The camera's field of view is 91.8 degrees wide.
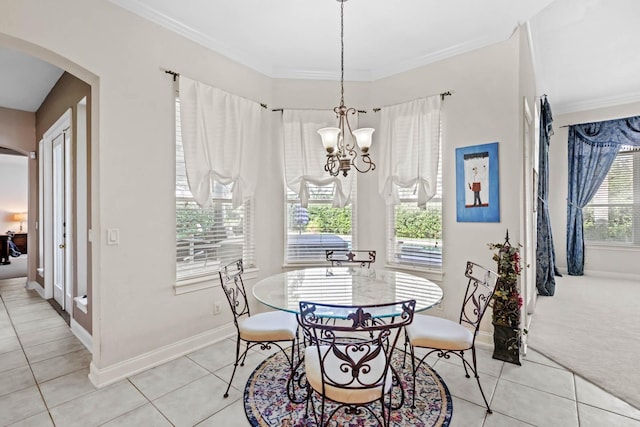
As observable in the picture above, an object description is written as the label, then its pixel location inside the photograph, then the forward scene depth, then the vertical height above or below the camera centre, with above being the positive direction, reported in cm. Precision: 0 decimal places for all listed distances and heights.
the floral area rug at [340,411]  191 -130
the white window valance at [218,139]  284 +71
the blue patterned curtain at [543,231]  462 -32
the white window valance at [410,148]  327 +69
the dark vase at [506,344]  262 -114
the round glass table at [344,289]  197 -57
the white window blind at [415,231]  336 -23
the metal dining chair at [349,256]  330 -51
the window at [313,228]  373 -20
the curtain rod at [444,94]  320 +121
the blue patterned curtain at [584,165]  561 +84
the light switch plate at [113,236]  238 -19
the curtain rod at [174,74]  271 +122
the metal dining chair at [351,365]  152 -82
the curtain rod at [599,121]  541 +162
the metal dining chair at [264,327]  218 -83
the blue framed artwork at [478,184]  296 +26
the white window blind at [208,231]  288 -20
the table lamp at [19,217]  843 -14
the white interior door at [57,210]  366 +2
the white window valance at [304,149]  359 +72
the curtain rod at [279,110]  361 +118
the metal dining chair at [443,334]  205 -84
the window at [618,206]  555 +8
